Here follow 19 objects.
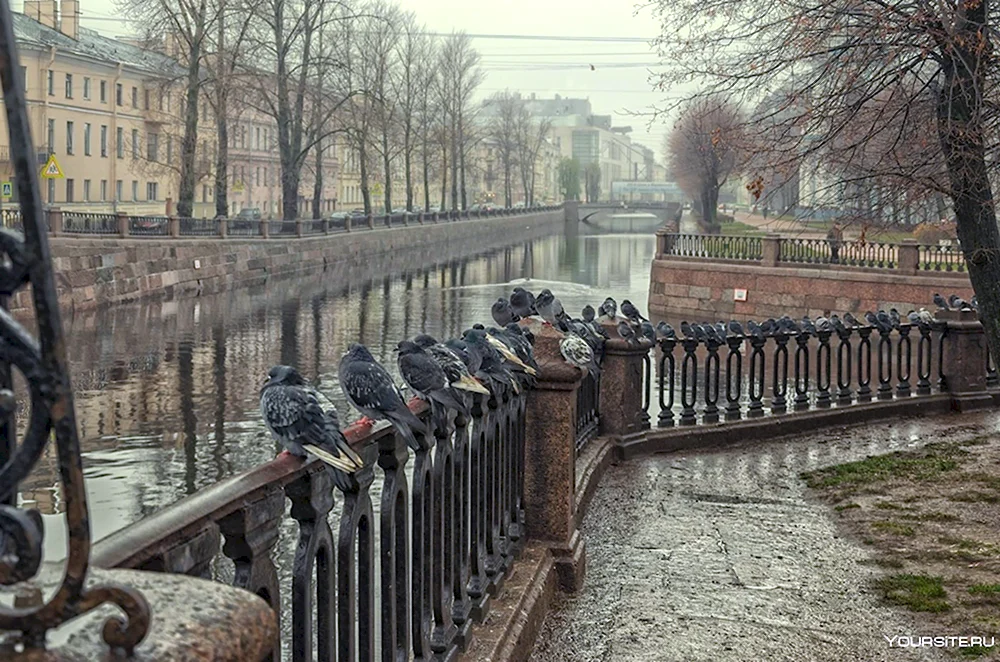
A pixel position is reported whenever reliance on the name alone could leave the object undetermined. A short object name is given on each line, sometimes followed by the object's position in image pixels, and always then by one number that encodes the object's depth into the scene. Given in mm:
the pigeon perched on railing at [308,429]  2812
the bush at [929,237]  34359
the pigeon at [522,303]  7098
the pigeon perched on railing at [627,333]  8938
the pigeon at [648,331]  9250
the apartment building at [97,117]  49031
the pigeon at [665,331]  10891
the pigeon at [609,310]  9031
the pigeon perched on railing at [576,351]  5750
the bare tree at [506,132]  102000
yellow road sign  27012
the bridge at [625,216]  112250
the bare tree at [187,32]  37594
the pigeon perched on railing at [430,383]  4031
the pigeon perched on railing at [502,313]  7027
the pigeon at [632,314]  9180
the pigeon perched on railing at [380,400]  3547
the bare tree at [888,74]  7930
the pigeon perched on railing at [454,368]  4164
